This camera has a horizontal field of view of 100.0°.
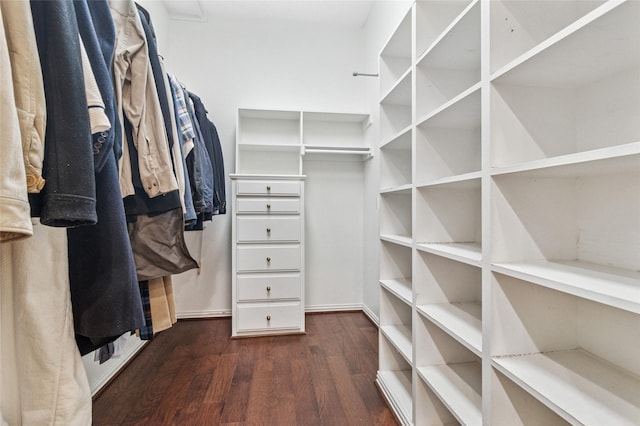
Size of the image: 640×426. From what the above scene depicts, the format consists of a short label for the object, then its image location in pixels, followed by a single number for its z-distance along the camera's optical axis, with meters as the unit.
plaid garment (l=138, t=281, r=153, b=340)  0.97
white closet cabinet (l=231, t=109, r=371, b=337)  2.06
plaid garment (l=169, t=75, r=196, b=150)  1.20
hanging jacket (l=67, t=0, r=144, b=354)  0.62
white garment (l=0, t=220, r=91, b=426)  0.55
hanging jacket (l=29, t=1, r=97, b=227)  0.48
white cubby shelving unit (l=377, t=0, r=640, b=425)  0.57
